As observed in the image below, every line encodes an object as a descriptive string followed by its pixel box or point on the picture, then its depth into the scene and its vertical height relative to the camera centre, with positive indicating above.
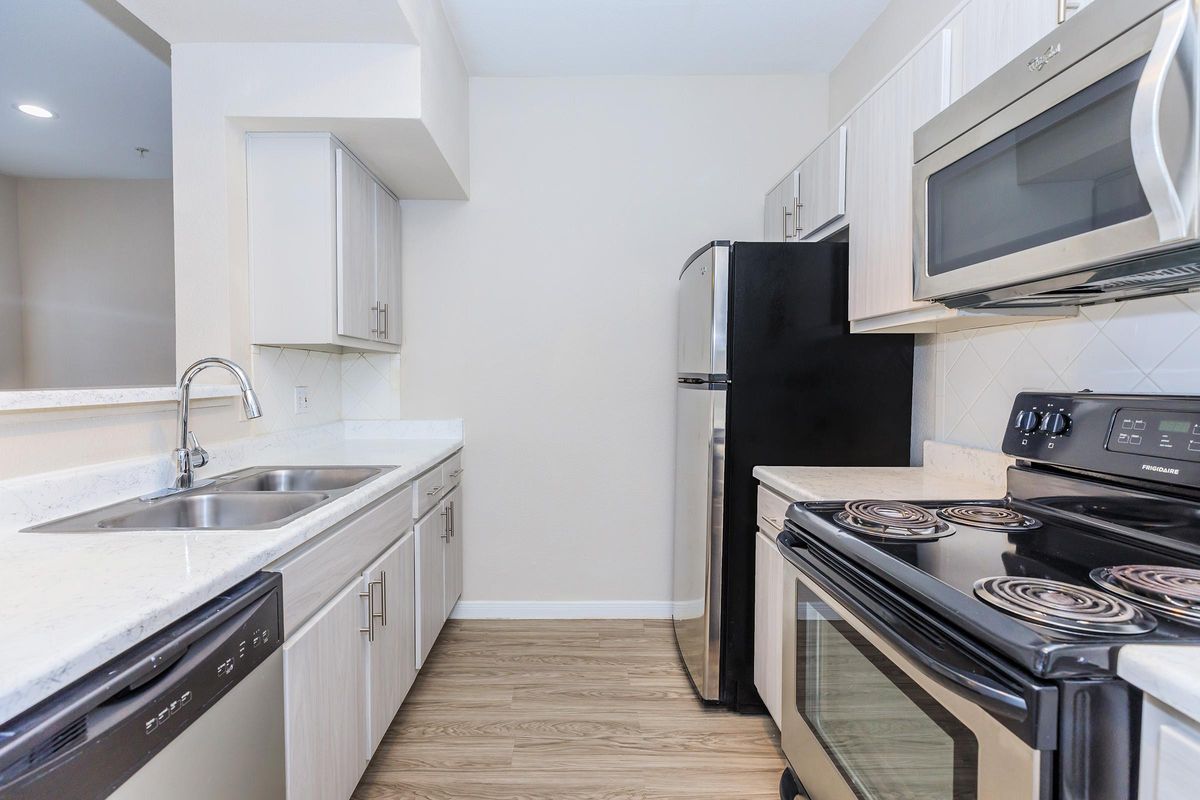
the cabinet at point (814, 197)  2.03 +0.72
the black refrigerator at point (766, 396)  2.07 -0.03
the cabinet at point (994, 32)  1.18 +0.74
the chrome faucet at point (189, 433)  1.58 -0.14
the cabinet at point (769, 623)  1.85 -0.77
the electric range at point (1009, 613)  0.70 -0.32
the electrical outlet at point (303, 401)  2.53 -0.07
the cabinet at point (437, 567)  2.22 -0.76
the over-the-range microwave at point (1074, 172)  0.83 +0.37
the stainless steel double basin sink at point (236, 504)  1.31 -0.31
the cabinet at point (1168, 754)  0.61 -0.38
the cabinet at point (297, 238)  2.16 +0.52
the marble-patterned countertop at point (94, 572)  0.68 -0.30
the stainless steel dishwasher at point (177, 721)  0.65 -0.43
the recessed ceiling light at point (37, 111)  1.68 +0.79
